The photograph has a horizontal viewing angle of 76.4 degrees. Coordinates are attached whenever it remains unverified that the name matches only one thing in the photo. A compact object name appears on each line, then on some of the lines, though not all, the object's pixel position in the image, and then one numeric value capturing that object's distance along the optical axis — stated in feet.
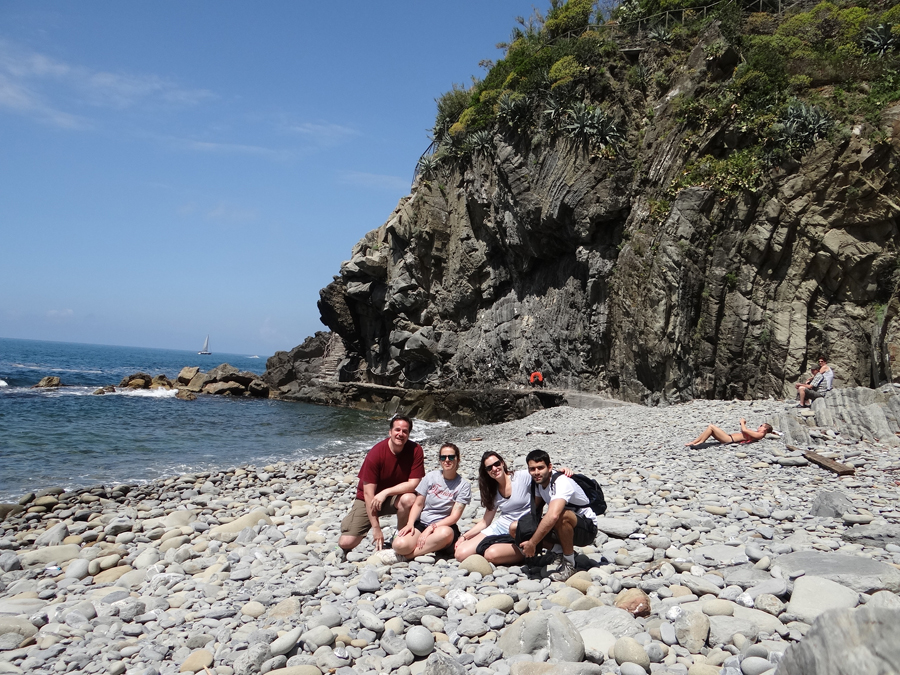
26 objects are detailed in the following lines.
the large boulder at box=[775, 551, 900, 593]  13.75
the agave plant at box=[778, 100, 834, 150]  56.29
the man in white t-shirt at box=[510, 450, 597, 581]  16.69
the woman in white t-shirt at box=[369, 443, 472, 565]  19.66
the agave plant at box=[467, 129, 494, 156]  96.32
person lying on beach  34.84
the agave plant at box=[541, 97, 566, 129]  83.20
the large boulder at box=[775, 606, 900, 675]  7.88
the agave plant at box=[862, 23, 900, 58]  58.85
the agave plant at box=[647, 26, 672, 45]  78.69
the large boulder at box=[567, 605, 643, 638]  13.26
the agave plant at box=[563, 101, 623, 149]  78.02
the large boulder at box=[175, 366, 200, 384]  144.56
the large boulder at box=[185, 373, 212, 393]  139.95
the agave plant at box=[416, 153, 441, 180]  110.43
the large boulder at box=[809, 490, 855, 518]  20.56
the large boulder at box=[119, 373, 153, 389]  139.23
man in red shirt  20.89
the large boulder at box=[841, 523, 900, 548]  17.54
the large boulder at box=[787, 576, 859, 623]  12.91
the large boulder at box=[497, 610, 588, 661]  12.39
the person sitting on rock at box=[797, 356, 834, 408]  44.68
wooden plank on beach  26.50
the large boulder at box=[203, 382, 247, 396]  136.67
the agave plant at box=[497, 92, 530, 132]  88.02
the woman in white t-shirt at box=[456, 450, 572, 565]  18.25
